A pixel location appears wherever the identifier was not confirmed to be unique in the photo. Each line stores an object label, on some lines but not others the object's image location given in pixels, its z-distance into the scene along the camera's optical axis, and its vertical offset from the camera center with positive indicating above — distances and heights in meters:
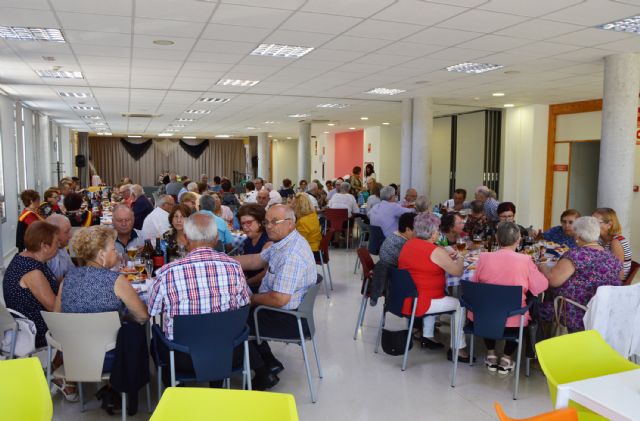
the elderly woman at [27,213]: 5.98 -0.67
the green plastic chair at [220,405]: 1.76 -0.83
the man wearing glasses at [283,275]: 3.59 -0.80
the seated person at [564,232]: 5.45 -0.77
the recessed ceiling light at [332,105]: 12.43 +1.32
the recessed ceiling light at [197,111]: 13.88 +1.28
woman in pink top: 3.89 -0.80
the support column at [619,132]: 6.38 +0.39
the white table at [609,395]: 1.79 -0.83
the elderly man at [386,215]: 7.39 -0.77
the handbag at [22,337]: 3.40 -1.18
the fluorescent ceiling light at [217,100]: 11.29 +1.30
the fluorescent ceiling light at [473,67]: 7.33 +1.36
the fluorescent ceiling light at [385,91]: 9.84 +1.35
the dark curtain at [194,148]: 29.47 +0.63
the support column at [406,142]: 11.27 +0.43
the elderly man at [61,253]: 4.11 -0.77
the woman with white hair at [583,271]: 3.79 -0.78
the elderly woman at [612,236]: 4.75 -0.68
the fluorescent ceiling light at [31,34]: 5.36 +1.31
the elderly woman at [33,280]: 3.51 -0.83
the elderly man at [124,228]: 4.93 -0.66
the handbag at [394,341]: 4.44 -1.54
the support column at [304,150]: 16.58 +0.33
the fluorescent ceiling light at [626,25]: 4.99 +1.37
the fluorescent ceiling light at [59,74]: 7.91 +1.31
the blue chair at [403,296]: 4.16 -1.10
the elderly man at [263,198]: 9.16 -0.67
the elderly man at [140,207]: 7.82 -0.74
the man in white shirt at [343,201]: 9.75 -0.75
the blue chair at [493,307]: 3.77 -1.06
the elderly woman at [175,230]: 4.87 -0.69
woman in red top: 4.15 -0.84
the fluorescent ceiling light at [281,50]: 6.16 +1.34
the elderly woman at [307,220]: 6.39 -0.75
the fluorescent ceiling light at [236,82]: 8.79 +1.34
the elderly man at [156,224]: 5.94 -0.75
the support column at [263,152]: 22.30 +0.34
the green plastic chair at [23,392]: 1.92 -0.87
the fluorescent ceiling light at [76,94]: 10.47 +1.30
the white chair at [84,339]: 2.94 -1.04
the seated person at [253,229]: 4.69 -0.63
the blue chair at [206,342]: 2.93 -1.05
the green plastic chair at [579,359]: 2.20 -0.86
